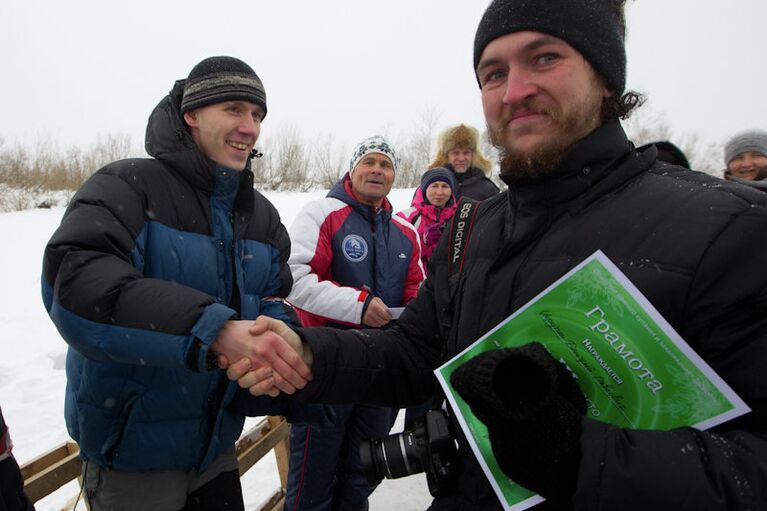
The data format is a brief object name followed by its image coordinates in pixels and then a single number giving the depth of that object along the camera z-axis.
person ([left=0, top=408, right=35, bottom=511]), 1.41
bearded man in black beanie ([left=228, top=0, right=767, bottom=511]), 0.79
